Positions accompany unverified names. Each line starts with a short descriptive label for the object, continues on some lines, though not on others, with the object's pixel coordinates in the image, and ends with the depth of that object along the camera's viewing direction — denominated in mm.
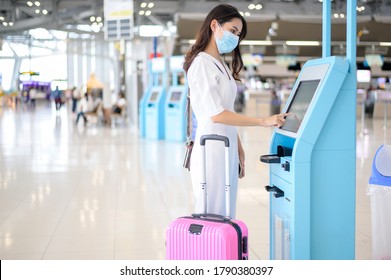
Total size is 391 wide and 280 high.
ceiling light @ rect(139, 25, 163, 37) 34062
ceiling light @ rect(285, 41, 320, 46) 18781
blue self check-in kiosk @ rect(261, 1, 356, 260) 2865
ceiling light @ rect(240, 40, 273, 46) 24297
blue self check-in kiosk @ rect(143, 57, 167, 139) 13750
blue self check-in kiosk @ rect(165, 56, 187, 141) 12984
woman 2848
